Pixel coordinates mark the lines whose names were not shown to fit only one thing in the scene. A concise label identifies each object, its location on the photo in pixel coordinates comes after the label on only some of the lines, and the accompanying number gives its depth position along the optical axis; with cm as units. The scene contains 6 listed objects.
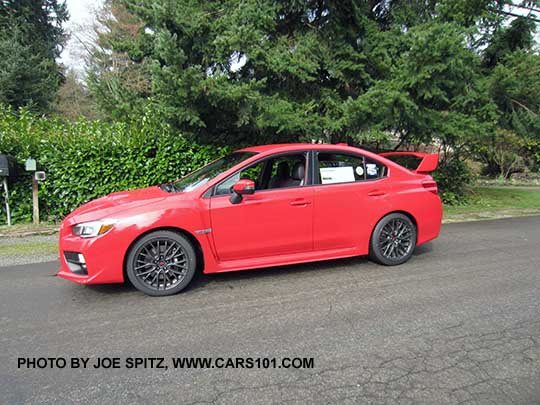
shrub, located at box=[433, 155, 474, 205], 1111
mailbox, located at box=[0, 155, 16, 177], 672
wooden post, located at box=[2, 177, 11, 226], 730
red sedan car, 379
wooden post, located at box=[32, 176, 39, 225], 721
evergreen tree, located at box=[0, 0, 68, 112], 2003
